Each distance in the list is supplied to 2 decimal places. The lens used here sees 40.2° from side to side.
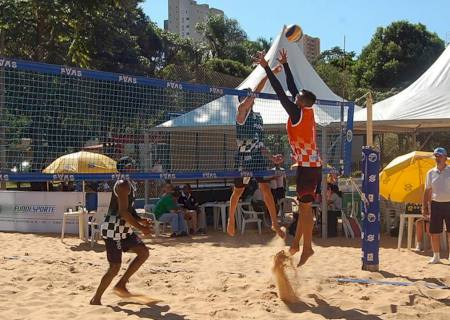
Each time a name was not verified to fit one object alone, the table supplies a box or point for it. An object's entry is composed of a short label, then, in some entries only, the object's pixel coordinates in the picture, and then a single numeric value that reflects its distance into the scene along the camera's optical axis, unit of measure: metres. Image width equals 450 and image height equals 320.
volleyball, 7.25
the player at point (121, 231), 5.88
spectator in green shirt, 12.05
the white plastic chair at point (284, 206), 13.33
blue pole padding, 7.65
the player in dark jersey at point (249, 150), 7.18
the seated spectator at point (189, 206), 12.51
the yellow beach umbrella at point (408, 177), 9.97
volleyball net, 7.07
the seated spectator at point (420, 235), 9.70
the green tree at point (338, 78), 33.31
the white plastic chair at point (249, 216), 12.38
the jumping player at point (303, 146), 6.08
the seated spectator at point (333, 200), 11.90
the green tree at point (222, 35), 44.84
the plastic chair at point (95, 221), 10.87
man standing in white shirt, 8.25
